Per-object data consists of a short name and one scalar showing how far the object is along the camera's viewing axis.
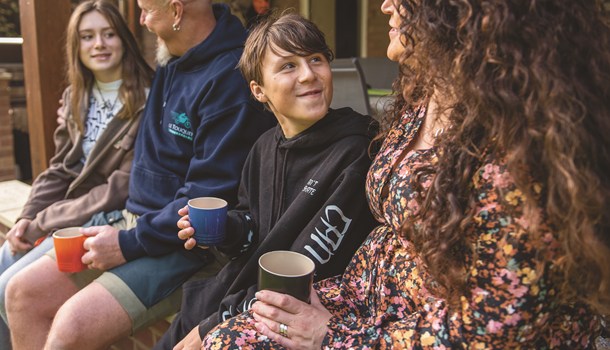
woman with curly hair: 0.96
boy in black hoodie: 1.62
